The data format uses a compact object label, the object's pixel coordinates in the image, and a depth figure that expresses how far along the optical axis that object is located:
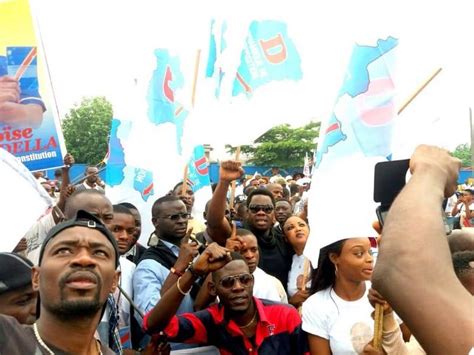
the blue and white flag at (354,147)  3.19
